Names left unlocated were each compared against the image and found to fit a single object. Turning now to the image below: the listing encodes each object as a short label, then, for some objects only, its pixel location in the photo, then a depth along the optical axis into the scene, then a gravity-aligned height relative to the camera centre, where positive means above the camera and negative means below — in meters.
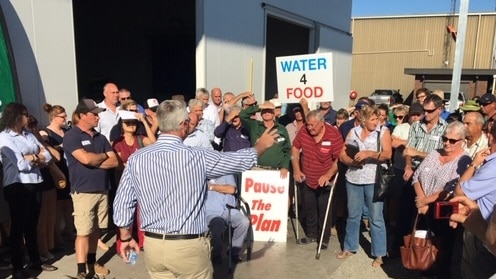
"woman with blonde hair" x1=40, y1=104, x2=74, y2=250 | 4.97 -1.10
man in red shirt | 5.17 -1.09
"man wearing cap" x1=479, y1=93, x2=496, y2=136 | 5.68 -0.29
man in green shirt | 5.46 -0.77
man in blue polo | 4.03 -0.96
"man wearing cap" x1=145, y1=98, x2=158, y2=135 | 5.31 -0.51
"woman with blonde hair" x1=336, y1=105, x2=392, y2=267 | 4.66 -0.98
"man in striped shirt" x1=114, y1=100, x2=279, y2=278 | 2.58 -0.71
